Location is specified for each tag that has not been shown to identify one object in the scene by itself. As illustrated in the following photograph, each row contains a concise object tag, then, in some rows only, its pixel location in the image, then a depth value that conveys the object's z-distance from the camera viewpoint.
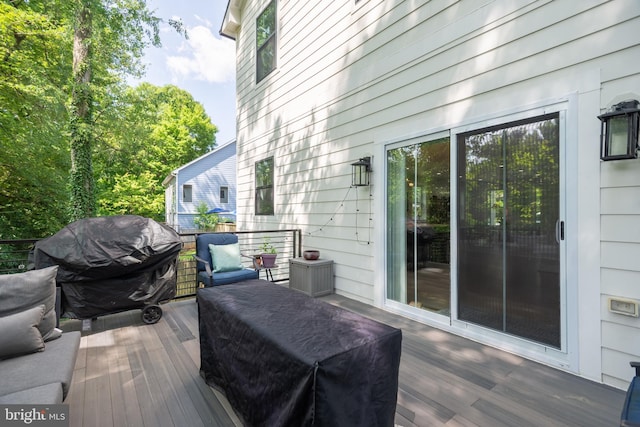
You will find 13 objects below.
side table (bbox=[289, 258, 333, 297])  4.73
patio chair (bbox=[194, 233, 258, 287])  4.11
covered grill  3.08
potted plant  5.06
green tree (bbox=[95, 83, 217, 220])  8.15
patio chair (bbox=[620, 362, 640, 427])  1.30
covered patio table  1.36
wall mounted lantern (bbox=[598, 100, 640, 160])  2.09
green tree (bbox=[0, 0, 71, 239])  6.32
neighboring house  16.19
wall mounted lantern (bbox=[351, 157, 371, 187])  4.29
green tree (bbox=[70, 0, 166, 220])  6.70
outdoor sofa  1.61
